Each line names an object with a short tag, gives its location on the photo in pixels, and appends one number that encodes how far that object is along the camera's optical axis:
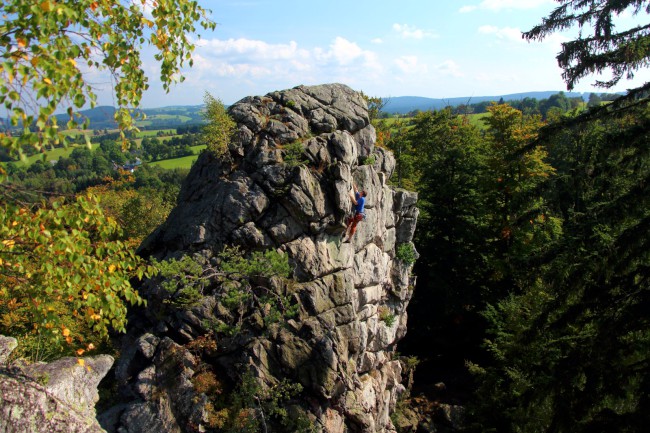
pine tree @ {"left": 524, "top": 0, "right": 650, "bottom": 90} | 8.57
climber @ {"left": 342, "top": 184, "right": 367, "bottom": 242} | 15.63
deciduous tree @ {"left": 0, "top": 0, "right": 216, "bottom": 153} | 3.79
